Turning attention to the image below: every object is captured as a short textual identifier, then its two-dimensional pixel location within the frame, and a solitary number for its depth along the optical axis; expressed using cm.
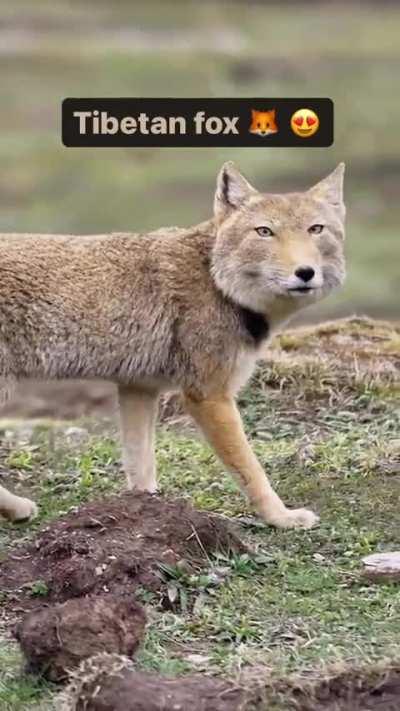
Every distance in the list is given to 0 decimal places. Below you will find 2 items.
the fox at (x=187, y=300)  1659
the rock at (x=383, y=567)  1429
